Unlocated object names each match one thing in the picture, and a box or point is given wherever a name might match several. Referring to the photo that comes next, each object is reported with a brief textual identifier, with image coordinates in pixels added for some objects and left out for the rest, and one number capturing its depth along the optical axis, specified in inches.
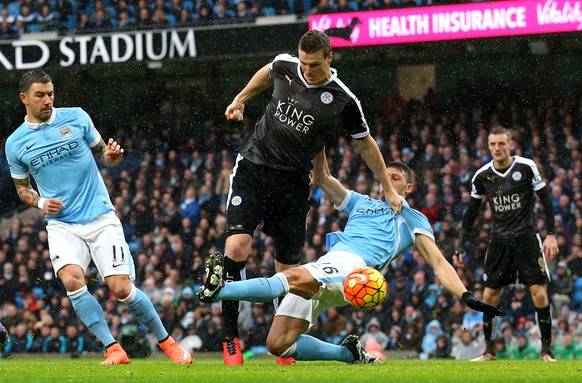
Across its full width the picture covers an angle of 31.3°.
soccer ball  299.7
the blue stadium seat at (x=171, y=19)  825.5
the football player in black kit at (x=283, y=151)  331.6
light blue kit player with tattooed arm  337.1
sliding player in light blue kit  310.7
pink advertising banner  761.0
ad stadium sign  822.5
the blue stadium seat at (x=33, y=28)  855.1
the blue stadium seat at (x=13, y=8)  876.8
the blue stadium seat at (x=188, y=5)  846.5
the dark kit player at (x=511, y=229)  435.8
